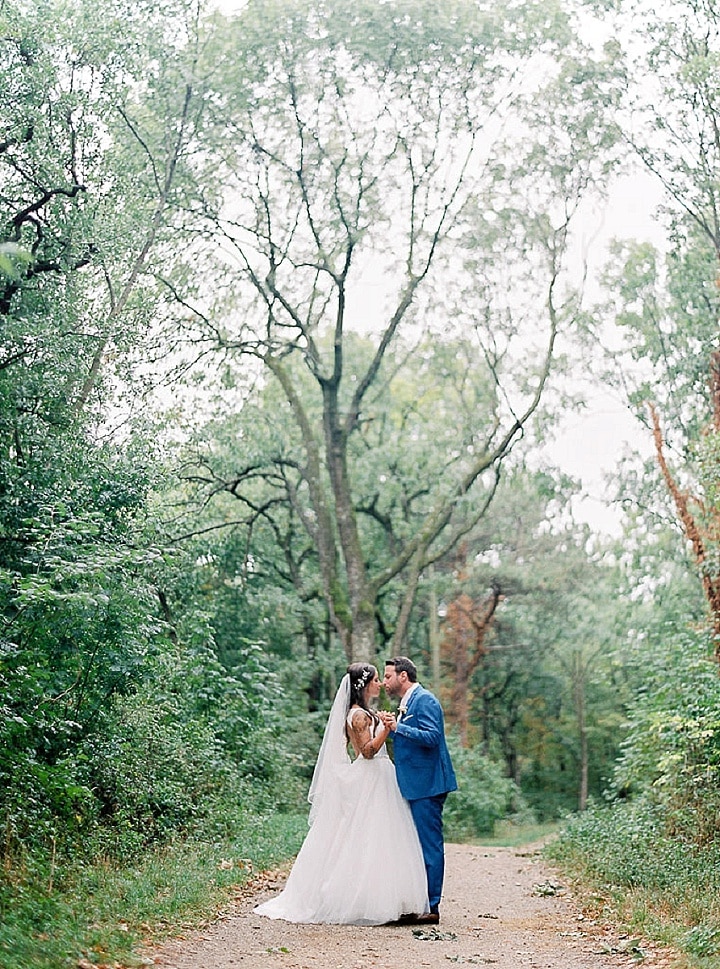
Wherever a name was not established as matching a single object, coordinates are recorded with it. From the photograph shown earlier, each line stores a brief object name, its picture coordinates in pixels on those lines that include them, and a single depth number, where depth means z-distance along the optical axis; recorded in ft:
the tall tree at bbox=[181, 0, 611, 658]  60.90
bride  30.04
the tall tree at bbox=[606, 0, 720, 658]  52.29
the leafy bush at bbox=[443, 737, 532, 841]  84.43
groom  31.14
